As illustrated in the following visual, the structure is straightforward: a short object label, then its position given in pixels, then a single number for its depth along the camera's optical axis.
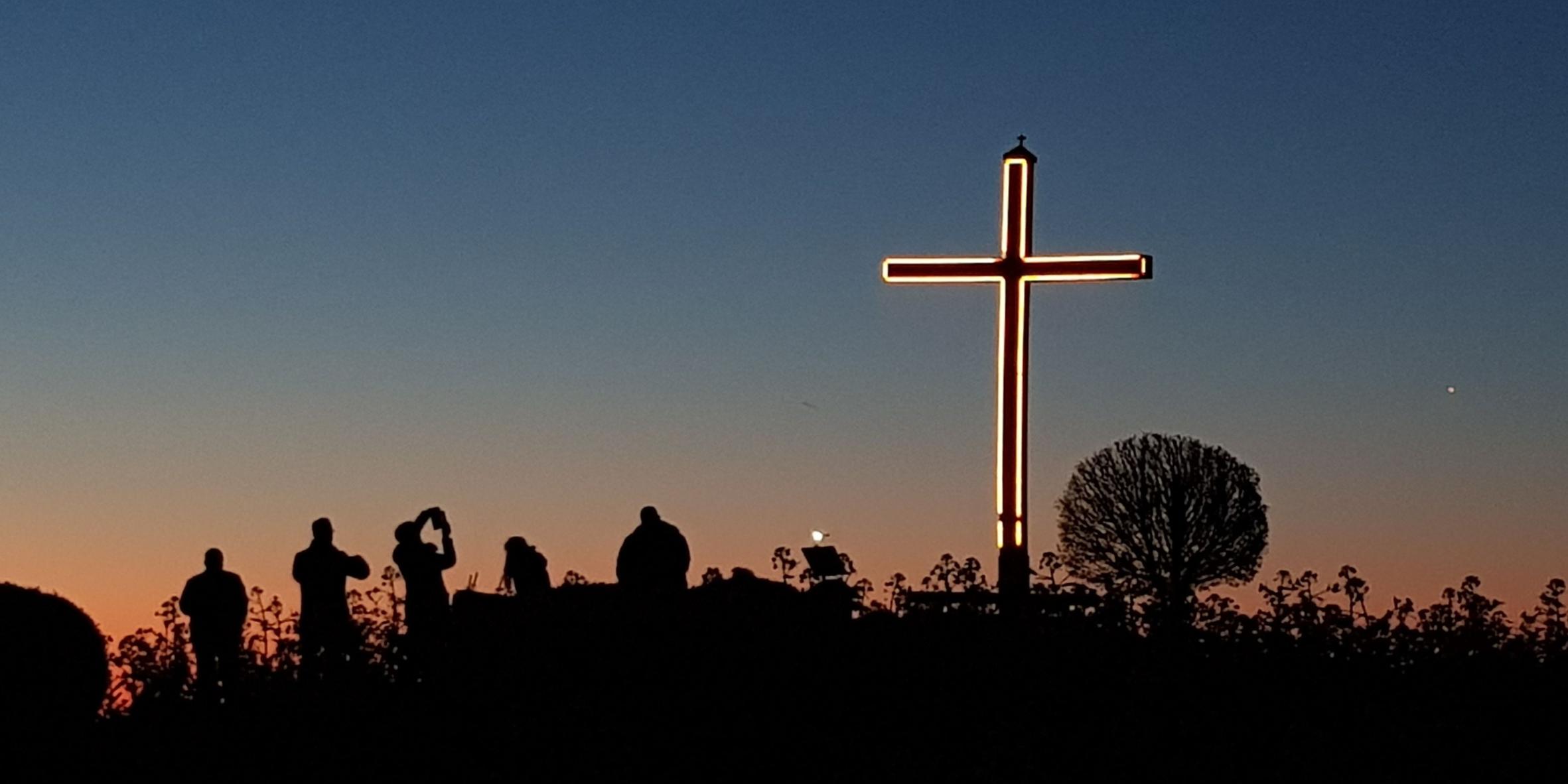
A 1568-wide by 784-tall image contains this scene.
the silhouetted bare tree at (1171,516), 53.91
